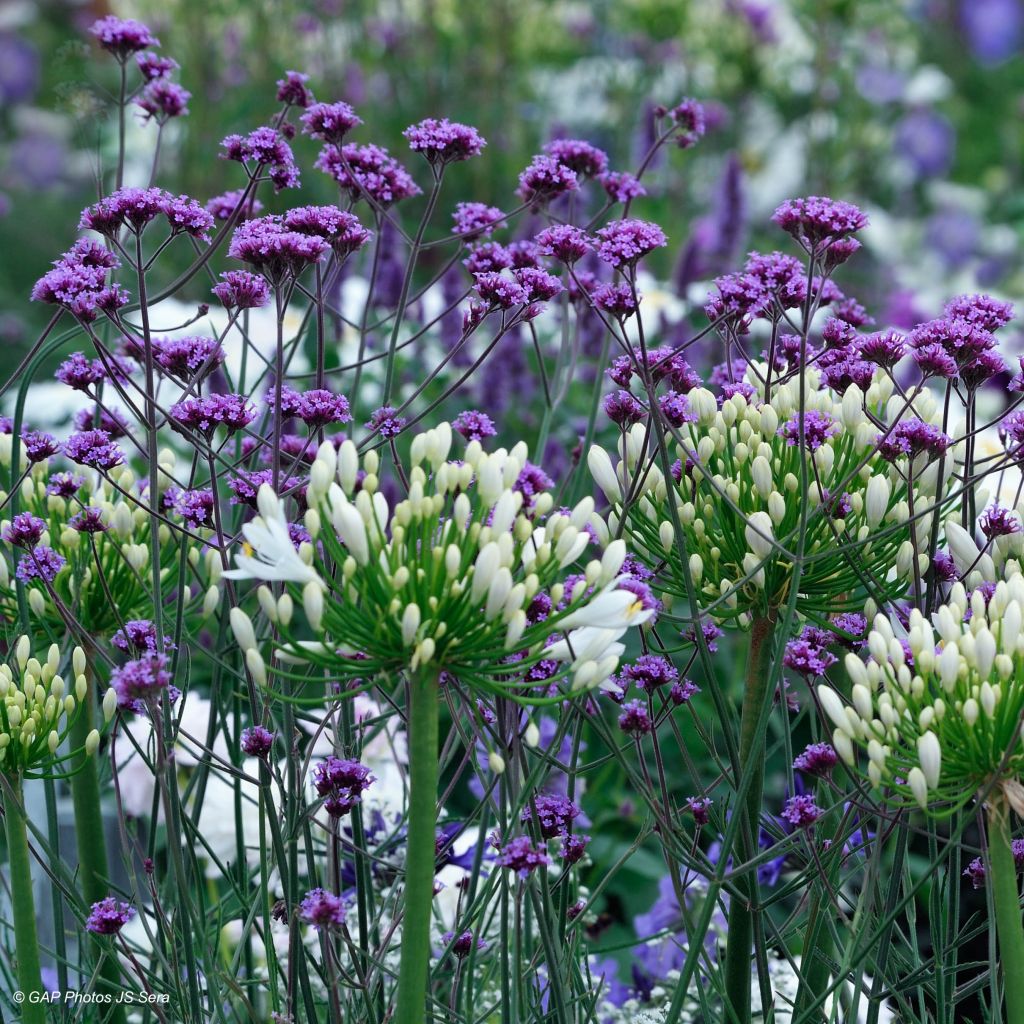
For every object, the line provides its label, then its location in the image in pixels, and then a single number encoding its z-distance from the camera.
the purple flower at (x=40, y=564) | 3.04
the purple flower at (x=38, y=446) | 3.05
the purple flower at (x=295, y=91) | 3.16
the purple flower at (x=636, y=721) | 2.99
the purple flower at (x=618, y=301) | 2.99
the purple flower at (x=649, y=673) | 3.00
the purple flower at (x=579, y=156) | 3.15
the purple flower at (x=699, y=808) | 3.01
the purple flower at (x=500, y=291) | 3.00
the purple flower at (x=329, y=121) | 3.09
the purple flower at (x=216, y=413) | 2.97
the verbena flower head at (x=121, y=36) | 3.14
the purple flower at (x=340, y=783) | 2.97
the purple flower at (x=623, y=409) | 3.03
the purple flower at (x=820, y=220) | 2.99
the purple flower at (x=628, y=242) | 2.99
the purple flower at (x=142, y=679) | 2.88
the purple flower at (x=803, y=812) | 2.99
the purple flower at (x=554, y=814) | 3.00
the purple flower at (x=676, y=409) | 3.04
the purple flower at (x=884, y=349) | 3.02
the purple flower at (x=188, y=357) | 3.03
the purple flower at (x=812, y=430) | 3.02
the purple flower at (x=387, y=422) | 3.02
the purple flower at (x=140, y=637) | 3.01
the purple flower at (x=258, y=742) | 2.97
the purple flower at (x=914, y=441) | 2.99
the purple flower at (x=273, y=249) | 2.97
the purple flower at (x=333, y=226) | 3.01
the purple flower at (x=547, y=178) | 3.09
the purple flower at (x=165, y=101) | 3.19
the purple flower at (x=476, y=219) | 3.13
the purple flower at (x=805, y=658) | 3.01
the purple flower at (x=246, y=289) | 3.01
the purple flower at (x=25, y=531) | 3.03
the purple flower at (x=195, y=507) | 3.00
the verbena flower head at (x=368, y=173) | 3.10
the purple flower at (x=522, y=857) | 2.92
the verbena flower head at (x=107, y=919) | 2.98
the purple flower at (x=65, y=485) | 3.04
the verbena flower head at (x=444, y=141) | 3.07
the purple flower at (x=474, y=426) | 3.03
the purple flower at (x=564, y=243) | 3.02
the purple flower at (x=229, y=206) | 3.17
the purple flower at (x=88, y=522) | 3.03
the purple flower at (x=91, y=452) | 3.01
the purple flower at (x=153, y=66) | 3.17
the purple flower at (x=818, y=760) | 2.99
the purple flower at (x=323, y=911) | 2.90
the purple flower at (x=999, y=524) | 3.02
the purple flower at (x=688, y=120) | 3.21
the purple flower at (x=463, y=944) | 3.01
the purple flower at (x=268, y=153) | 3.05
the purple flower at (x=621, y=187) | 3.16
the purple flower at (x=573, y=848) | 2.99
